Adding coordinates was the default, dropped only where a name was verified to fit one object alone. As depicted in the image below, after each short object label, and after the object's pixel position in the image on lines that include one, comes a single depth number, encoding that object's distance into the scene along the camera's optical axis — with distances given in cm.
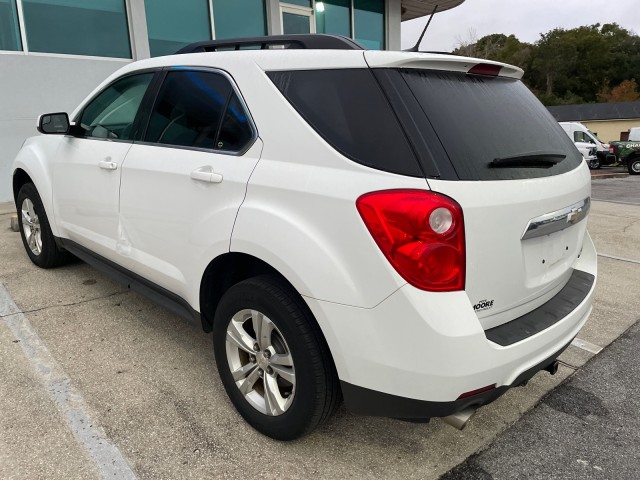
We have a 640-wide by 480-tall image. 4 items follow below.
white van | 2306
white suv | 172
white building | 754
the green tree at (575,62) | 7150
